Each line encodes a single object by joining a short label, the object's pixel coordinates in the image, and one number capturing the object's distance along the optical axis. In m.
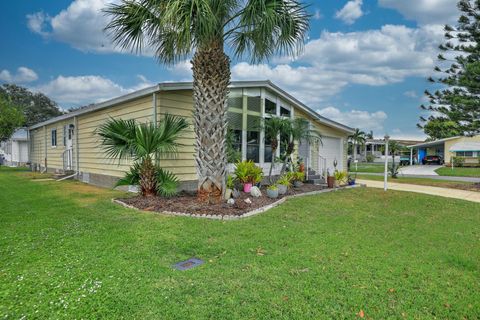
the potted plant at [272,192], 8.96
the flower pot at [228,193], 7.98
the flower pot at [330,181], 12.35
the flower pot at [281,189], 9.76
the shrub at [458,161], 34.19
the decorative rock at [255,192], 8.98
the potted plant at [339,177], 12.82
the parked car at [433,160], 38.56
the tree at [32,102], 44.84
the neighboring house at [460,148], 35.55
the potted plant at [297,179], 11.73
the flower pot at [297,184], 11.75
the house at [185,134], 9.38
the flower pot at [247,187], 9.57
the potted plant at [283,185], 9.77
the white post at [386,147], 12.59
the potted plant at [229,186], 8.02
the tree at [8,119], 21.66
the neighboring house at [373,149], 52.16
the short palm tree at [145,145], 7.80
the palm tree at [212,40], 7.02
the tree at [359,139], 42.12
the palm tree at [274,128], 10.92
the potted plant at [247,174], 9.64
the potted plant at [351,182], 13.70
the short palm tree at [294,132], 10.97
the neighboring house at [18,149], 27.30
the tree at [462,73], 14.98
